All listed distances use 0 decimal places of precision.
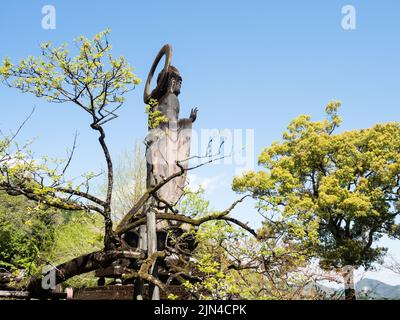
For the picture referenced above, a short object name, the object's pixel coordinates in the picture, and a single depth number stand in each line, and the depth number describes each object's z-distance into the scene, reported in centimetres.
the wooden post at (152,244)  607
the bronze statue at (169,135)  973
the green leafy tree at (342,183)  1762
